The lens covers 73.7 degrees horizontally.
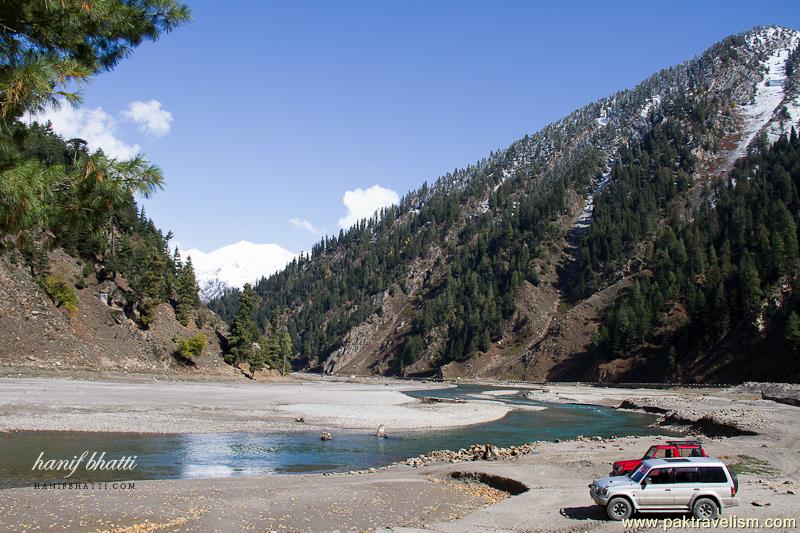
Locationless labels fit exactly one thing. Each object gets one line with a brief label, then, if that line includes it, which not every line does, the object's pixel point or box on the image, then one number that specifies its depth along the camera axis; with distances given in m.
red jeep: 21.75
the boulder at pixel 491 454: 32.44
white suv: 17.28
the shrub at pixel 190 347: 94.19
